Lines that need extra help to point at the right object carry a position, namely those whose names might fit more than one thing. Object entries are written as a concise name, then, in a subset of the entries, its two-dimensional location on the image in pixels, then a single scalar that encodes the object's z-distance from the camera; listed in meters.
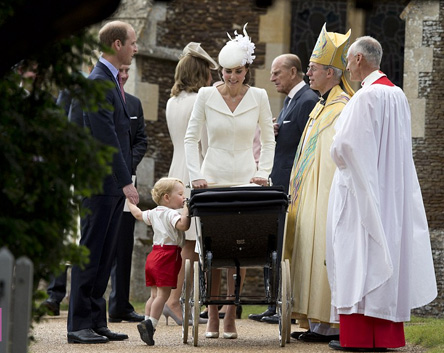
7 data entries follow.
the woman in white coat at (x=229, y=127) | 16.17
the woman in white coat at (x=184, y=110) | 18.53
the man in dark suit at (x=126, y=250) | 19.66
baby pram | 14.43
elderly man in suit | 18.56
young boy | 16.27
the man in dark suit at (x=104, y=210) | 14.67
